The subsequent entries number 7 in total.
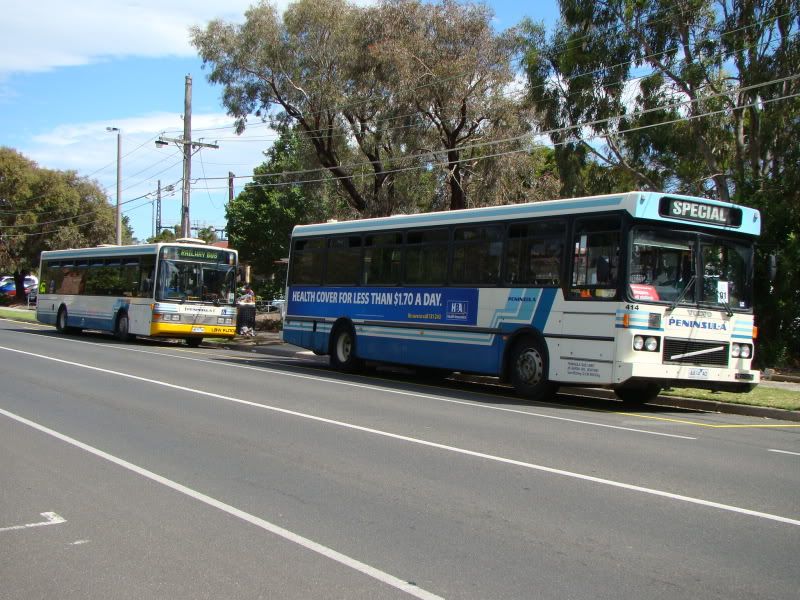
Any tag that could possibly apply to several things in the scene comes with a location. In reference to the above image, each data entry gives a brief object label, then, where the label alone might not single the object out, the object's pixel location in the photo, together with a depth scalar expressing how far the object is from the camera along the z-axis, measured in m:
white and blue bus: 13.29
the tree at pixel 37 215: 61.72
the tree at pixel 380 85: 26.67
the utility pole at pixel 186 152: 32.44
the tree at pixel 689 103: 21.69
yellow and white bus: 26.45
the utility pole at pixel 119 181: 42.75
